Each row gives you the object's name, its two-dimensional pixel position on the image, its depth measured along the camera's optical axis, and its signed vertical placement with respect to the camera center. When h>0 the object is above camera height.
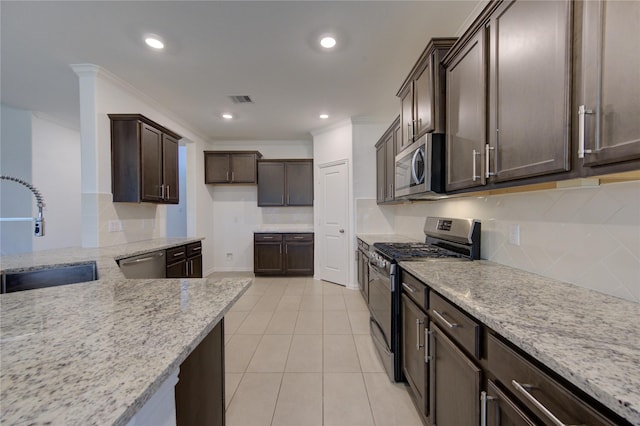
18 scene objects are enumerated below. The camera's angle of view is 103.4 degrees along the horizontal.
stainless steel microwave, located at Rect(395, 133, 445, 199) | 1.79 +0.32
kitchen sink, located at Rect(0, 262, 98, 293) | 1.70 -0.48
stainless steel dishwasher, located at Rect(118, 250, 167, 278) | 2.29 -0.55
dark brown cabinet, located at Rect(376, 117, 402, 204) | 2.97 +0.62
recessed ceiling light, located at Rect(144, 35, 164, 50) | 2.19 +1.49
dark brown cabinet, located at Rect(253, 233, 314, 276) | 4.85 -0.85
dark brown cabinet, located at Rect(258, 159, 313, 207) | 5.03 +0.54
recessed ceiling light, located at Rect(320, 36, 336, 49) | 2.22 +1.49
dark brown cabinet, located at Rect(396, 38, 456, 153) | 1.76 +0.87
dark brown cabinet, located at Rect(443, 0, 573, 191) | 0.94 +0.53
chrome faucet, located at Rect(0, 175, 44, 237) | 1.91 -0.08
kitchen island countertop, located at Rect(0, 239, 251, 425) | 0.45 -0.35
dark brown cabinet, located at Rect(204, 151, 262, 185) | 5.05 +0.84
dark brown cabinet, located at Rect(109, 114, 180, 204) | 2.78 +0.58
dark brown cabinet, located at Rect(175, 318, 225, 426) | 0.95 -0.74
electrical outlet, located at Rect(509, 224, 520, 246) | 1.50 -0.16
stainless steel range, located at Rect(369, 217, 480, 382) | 1.83 -0.42
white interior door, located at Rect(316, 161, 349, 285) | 4.26 -0.23
